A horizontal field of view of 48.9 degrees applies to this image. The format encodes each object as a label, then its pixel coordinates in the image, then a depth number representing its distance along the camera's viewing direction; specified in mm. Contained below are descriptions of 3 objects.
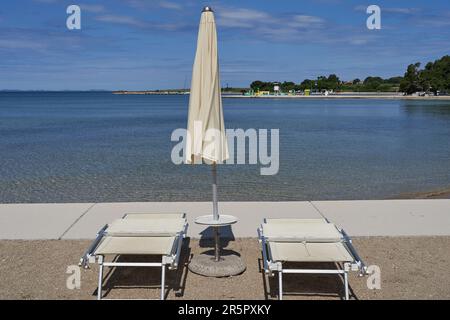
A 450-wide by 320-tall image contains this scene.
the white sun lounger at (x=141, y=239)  4746
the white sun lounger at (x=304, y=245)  4566
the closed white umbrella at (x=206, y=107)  4867
